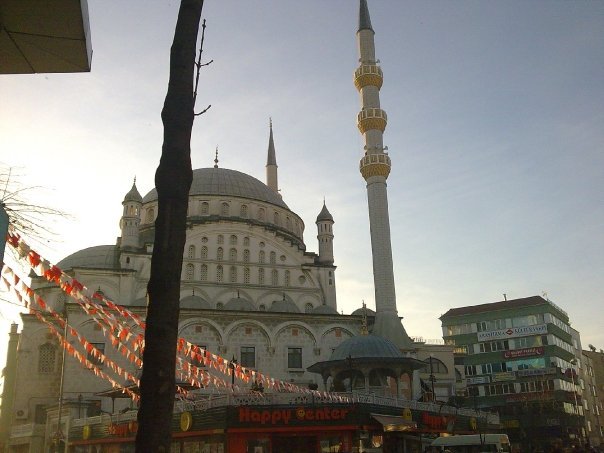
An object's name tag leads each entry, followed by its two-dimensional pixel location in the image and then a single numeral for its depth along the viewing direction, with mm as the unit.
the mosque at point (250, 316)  29000
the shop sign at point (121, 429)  22547
